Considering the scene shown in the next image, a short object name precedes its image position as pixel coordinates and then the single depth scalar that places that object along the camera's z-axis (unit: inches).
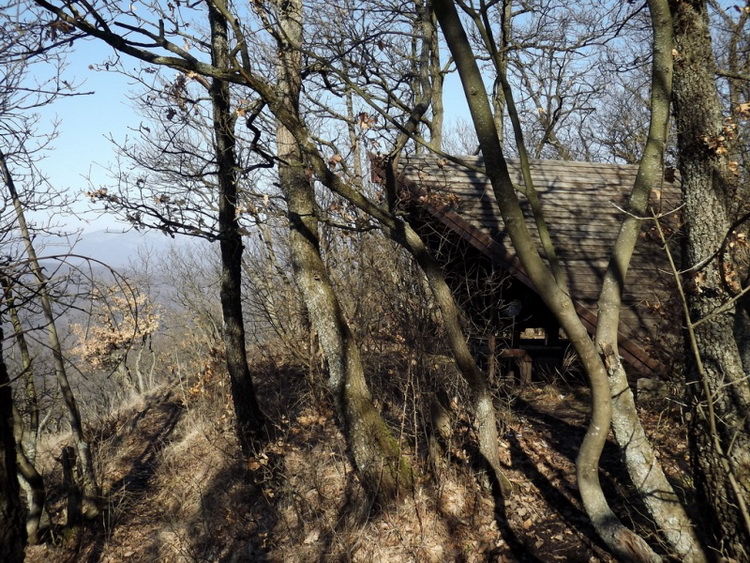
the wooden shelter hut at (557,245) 300.0
